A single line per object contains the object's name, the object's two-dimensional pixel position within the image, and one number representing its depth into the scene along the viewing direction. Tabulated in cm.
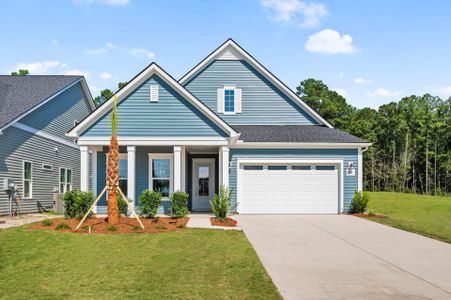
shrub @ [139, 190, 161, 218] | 1516
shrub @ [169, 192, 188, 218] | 1520
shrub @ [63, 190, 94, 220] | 1395
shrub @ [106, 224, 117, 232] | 1186
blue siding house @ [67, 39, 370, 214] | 1587
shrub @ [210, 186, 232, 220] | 1453
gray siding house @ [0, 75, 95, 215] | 1738
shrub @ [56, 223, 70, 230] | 1199
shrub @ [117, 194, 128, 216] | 1524
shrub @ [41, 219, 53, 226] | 1251
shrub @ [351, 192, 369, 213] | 1764
